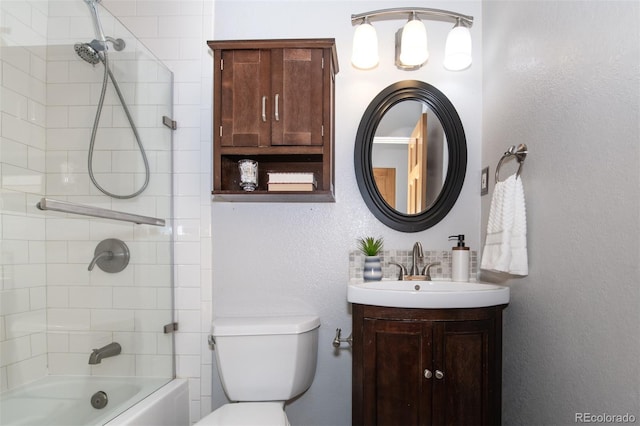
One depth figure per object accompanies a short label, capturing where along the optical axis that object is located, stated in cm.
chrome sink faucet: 196
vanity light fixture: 185
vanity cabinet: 151
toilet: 173
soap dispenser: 189
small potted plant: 190
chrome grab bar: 132
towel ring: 153
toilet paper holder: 180
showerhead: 154
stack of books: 178
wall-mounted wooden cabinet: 175
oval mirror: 199
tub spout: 157
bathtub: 137
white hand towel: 146
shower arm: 156
